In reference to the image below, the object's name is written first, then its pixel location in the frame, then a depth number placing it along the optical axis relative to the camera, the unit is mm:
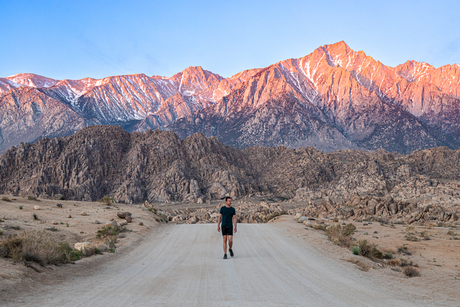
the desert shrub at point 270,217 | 33469
